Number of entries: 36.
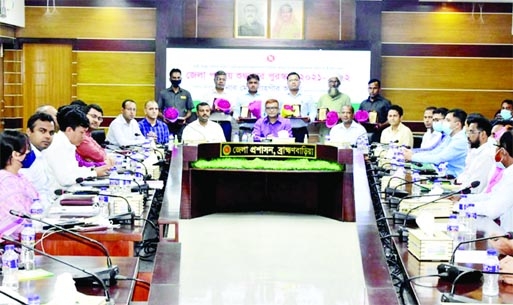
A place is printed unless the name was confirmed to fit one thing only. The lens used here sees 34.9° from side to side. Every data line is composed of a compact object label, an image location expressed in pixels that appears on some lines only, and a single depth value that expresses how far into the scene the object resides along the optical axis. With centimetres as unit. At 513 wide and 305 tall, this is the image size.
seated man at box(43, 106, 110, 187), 559
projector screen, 1114
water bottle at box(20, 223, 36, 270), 301
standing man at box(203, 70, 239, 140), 954
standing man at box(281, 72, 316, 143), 931
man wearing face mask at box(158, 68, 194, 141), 1036
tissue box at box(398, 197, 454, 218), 413
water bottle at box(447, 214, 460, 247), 346
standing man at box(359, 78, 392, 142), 1036
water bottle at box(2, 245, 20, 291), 273
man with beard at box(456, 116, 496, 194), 561
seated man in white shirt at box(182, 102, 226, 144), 836
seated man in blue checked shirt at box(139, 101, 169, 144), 884
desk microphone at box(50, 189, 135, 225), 405
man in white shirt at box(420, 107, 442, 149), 837
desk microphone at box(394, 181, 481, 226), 392
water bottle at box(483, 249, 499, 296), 269
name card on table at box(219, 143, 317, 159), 755
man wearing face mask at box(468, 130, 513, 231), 432
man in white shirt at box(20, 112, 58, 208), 493
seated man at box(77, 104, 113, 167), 673
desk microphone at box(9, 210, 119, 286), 281
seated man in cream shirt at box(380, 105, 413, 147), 862
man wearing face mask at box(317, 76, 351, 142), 1041
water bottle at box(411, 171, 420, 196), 491
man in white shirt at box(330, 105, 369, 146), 865
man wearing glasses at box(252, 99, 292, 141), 838
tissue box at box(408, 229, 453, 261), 318
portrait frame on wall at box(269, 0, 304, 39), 1162
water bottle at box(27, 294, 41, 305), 241
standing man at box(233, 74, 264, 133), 970
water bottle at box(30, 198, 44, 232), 374
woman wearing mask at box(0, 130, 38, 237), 377
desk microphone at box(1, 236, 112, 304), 260
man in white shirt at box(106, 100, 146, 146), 871
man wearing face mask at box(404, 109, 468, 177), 712
